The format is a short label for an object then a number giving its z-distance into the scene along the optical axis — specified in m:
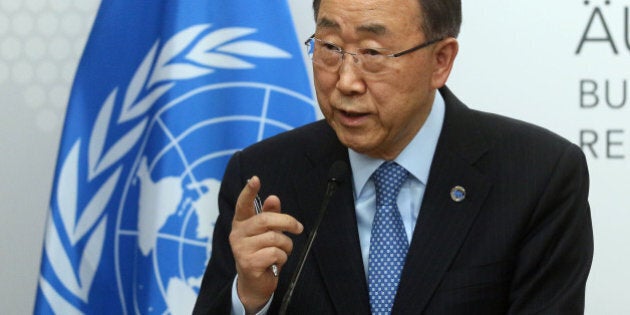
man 4.61
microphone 4.04
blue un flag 6.64
